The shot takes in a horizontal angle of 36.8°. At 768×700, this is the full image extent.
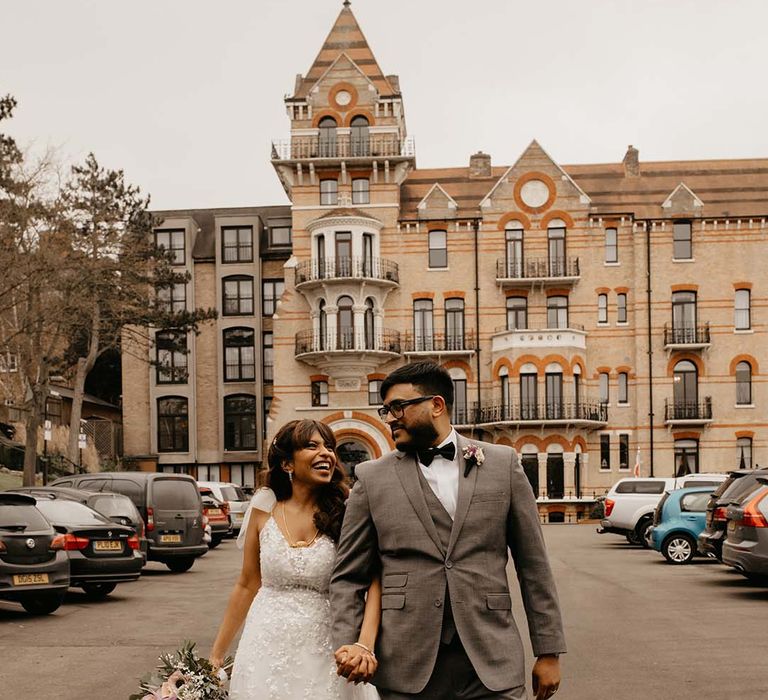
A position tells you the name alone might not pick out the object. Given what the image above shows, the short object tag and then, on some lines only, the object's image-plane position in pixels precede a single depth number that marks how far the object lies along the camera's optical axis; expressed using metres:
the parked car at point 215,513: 29.66
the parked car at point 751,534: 16.12
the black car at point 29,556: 14.22
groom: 4.43
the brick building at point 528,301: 52.84
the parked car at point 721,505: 18.03
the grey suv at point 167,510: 21.67
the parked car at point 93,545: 16.75
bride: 5.50
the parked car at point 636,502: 29.73
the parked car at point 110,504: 19.45
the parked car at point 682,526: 24.02
